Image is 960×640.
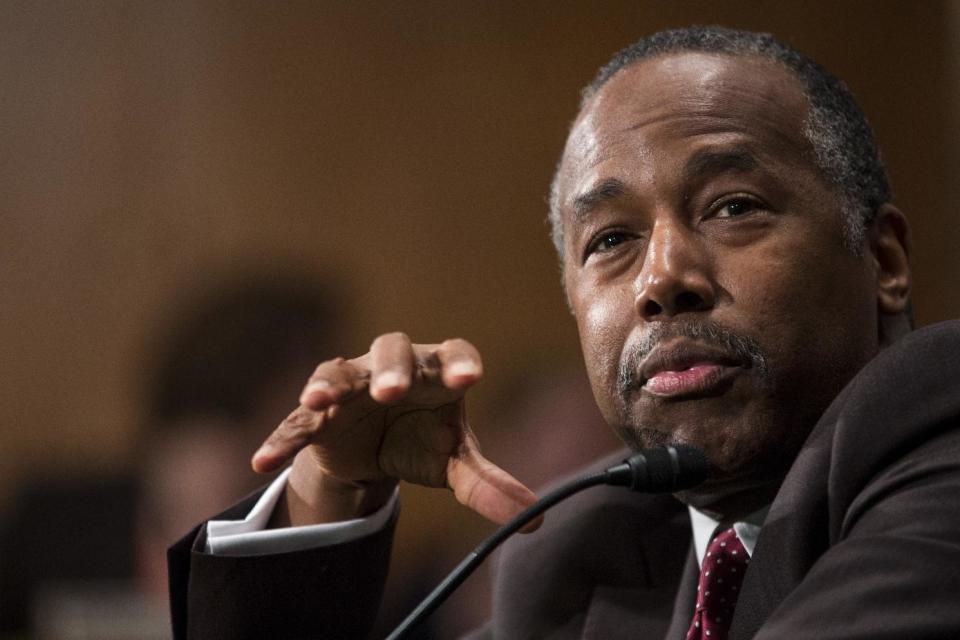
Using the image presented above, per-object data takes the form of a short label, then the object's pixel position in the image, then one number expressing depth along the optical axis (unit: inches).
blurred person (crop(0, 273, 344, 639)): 157.2
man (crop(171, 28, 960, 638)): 109.3
